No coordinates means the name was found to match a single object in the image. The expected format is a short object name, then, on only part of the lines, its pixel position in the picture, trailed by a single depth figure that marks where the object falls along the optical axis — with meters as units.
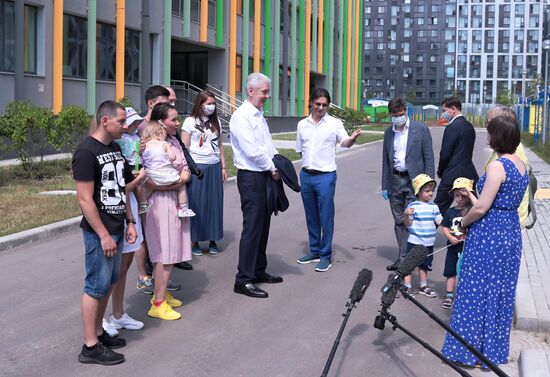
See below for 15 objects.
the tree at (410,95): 137.25
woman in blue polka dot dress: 4.89
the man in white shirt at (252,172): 6.88
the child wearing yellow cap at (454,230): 5.69
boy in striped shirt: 6.93
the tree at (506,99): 101.49
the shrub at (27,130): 14.79
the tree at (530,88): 82.88
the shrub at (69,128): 15.95
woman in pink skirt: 6.11
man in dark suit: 7.81
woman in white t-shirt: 8.44
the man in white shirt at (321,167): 8.02
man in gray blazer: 7.75
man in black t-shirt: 4.81
